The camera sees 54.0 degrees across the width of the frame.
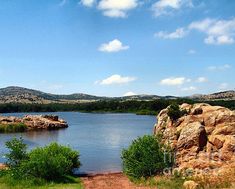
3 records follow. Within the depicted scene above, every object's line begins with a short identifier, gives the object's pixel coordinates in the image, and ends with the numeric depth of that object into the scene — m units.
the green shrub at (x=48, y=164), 19.80
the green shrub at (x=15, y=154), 20.85
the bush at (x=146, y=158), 20.23
